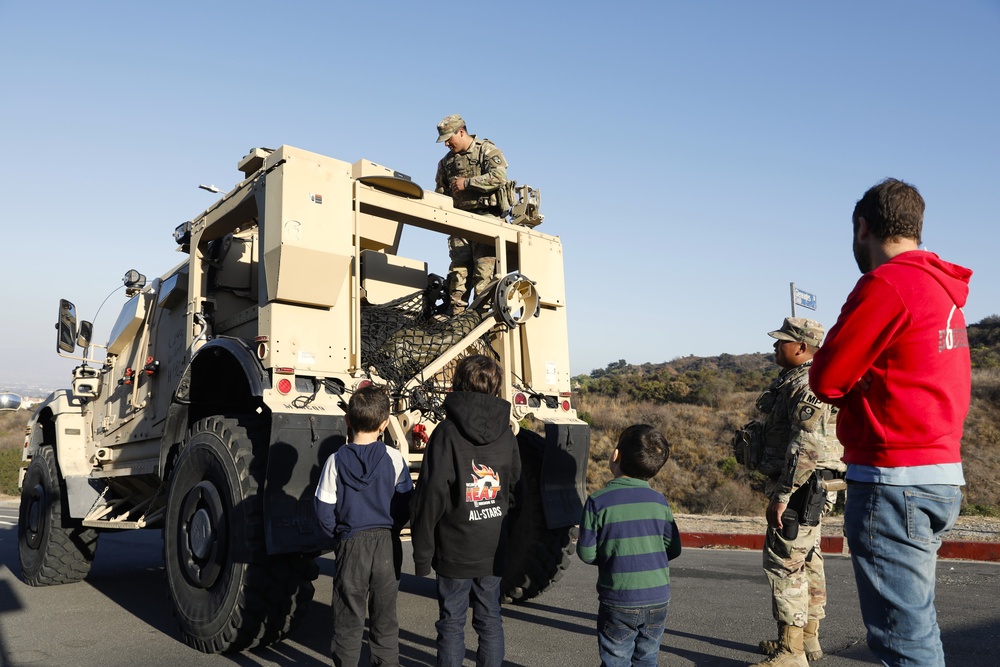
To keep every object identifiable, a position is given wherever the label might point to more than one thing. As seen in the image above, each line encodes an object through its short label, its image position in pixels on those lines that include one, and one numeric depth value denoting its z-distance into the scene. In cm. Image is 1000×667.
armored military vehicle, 437
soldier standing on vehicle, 605
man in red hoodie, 225
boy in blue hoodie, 362
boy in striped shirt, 320
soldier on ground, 394
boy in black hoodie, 353
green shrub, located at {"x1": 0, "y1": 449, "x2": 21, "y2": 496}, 2450
